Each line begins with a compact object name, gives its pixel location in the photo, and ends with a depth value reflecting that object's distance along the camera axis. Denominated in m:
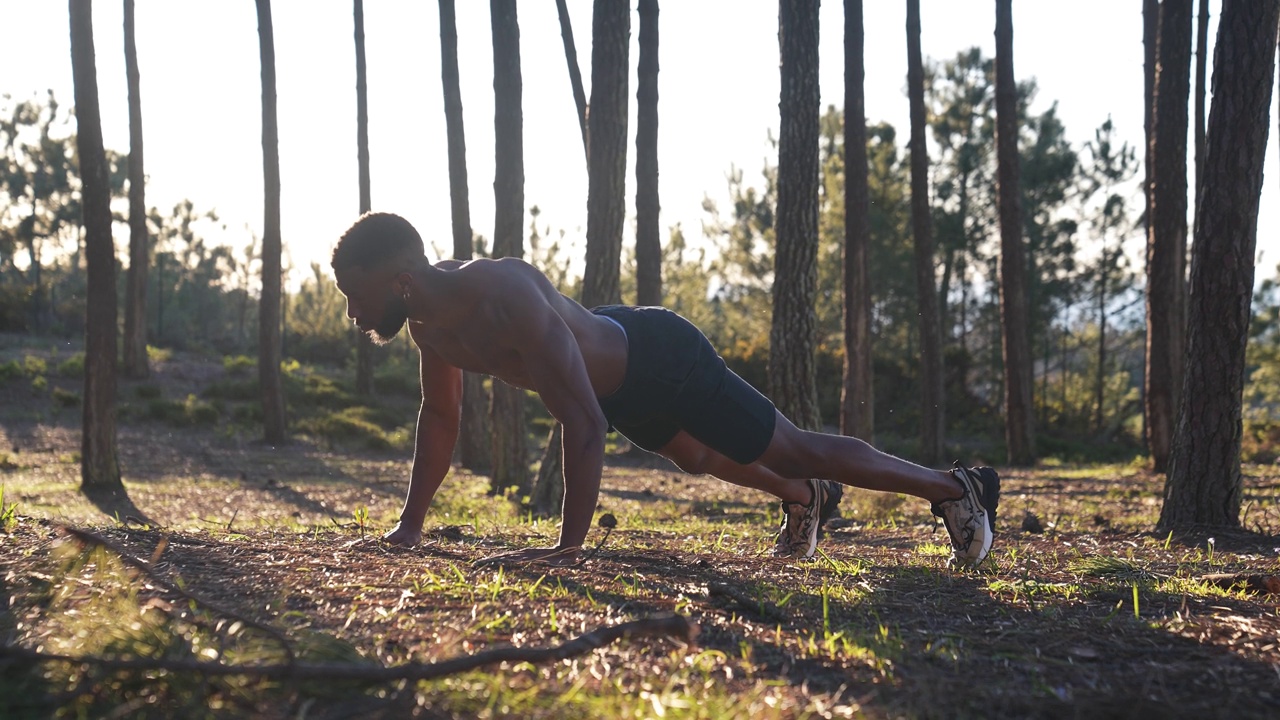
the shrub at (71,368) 21.42
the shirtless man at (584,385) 3.39
